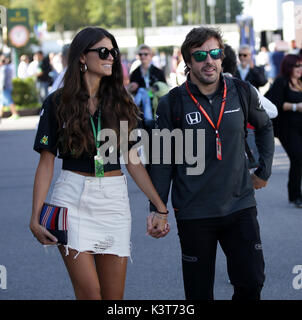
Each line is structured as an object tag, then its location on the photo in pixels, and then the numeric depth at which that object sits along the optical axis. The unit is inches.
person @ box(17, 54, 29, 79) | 1248.2
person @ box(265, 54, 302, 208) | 393.1
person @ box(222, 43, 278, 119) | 347.6
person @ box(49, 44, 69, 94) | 334.0
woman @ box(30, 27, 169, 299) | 174.7
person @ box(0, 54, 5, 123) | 1009.2
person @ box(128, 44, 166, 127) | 445.7
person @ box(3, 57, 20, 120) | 1040.2
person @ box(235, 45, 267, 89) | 458.0
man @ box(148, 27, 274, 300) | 183.8
